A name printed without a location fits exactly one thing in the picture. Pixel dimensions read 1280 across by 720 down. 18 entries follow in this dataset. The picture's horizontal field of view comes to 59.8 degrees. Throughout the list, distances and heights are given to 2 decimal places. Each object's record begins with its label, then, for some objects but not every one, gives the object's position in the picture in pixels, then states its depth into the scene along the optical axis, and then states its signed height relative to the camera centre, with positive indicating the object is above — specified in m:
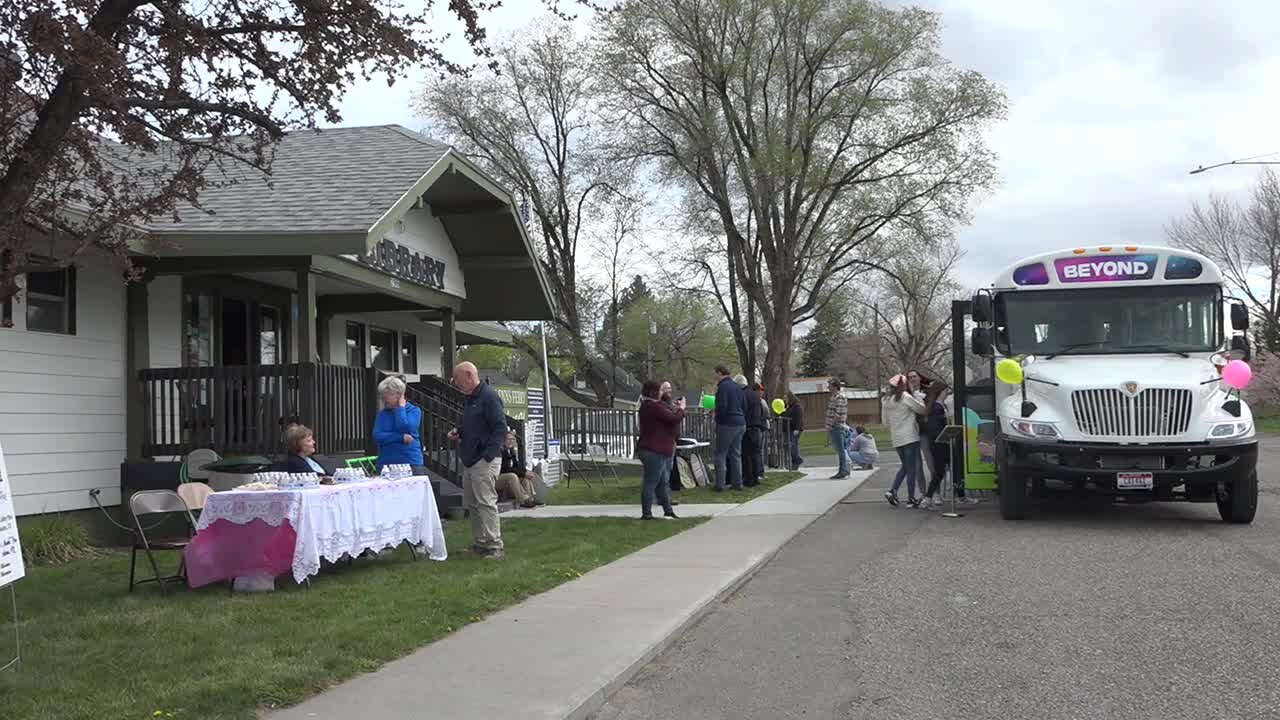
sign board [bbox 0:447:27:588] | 6.17 -0.71
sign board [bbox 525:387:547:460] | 19.81 -0.44
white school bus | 11.46 +0.01
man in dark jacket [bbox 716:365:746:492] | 16.98 -0.40
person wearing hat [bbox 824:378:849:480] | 21.58 -0.66
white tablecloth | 8.43 -0.86
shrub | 10.97 -1.27
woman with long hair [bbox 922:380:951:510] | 14.84 -0.64
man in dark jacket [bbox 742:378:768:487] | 18.83 -0.78
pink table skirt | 8.45 -1.07
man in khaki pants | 10.15 -0.45
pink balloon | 11.54 +0.04
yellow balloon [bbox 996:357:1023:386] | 12.36 +0.14
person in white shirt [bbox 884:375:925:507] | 14.59 -0.48
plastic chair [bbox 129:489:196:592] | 8.59 -0.80
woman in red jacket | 13.16 -0.50
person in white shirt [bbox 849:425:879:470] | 25.17 -1.42
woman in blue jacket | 10.84 -0.23
